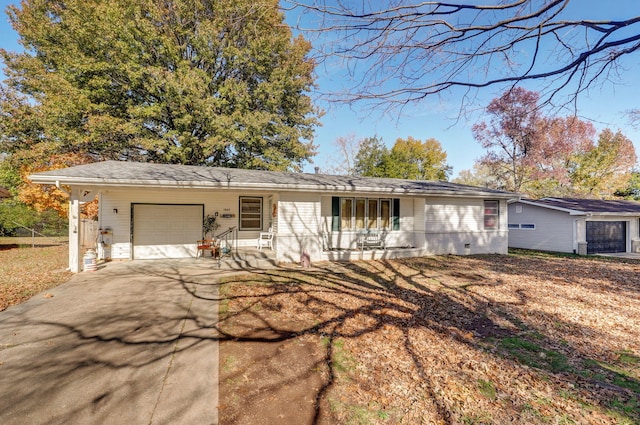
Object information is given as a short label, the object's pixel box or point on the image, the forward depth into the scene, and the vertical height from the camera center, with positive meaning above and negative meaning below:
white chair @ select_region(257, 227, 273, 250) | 11.75 -1.07
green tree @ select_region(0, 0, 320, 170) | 13.94 +6.73
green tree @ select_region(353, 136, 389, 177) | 31.64 +6.40
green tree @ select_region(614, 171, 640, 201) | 27.13 +2.25
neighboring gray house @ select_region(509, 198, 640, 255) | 14.78 -0.67
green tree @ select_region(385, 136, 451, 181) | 32.06 +6.22
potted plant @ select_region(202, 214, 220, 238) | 11.18 -0.41
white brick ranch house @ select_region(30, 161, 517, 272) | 8.90 +0.09
